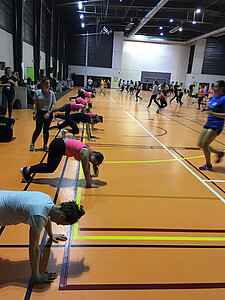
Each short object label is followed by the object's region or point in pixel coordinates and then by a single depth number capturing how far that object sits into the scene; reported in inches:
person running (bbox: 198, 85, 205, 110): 631.2
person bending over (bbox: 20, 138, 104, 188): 152.9
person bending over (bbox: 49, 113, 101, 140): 260.2
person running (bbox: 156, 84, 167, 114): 561.9
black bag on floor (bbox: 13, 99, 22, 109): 478.3
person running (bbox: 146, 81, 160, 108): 588.1
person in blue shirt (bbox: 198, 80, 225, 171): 192.1
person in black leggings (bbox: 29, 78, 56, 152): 212.4
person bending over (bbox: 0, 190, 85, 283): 78.7
